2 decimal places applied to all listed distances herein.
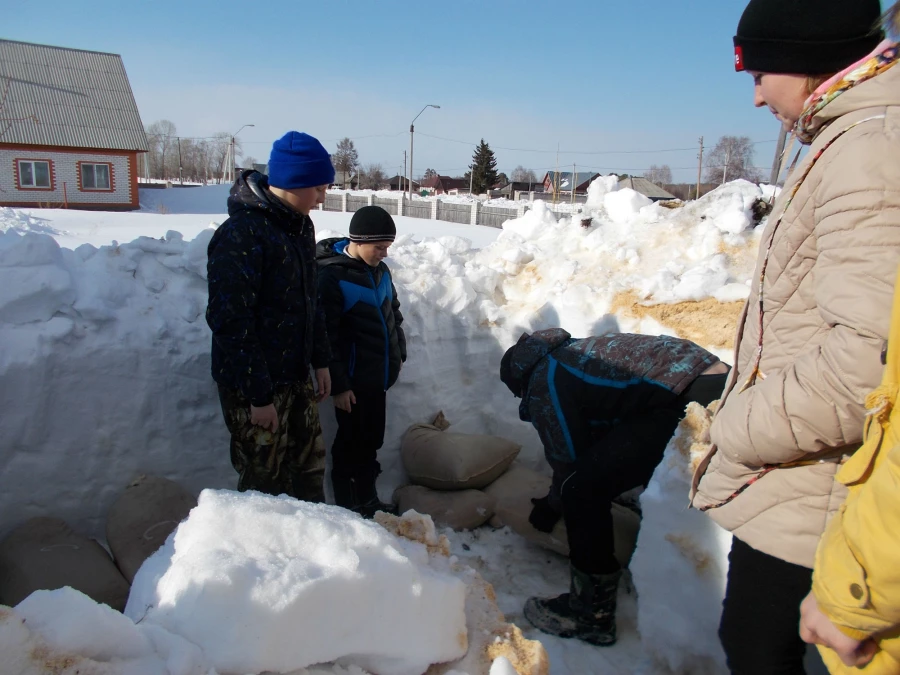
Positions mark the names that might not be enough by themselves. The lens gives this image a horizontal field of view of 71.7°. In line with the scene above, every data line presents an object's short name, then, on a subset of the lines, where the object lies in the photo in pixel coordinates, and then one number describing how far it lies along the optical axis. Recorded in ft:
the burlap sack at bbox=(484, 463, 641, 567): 9.10
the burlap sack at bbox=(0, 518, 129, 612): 7.07
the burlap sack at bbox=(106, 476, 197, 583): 7.88
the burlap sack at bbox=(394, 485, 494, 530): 10.50
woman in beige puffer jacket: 3.52
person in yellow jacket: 3.01
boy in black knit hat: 10.27
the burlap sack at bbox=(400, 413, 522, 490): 10.75
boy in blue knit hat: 7.60
